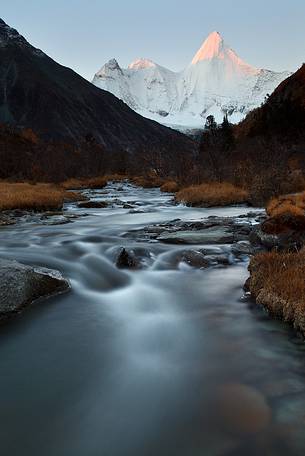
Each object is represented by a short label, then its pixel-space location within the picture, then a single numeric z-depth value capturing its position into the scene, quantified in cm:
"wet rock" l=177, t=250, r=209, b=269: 1102
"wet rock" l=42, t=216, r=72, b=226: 1870
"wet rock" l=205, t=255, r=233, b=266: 1105
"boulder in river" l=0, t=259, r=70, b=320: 734
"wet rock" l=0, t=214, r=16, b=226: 1847
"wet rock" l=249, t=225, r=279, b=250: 1158
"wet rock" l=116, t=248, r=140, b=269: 1097
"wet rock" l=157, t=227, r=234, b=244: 1308
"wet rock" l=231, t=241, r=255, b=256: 1169
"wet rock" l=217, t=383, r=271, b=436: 435
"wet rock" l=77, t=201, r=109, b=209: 2677
